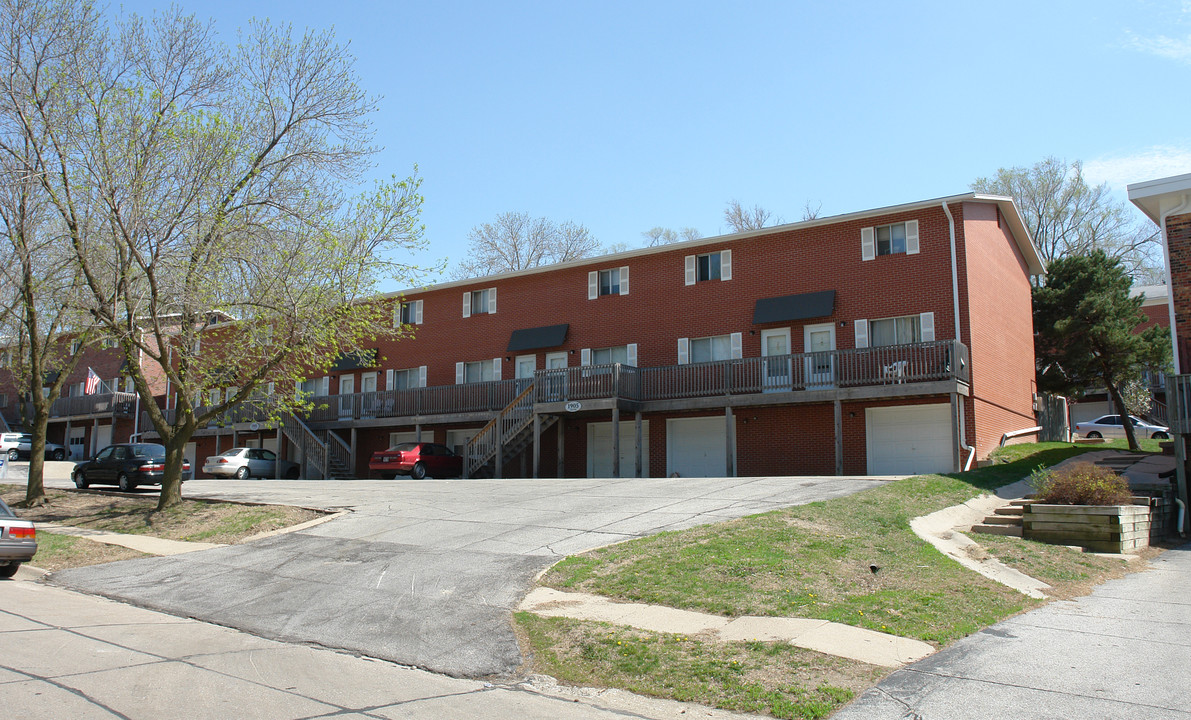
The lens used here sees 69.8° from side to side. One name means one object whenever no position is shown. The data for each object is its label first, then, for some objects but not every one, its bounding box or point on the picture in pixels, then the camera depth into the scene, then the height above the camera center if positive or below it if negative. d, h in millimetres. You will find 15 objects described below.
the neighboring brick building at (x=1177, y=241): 17797 +3751
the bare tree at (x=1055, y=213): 44875 +10829
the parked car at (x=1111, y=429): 36366 -533
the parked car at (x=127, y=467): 24562 -1290
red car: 28922 -1396
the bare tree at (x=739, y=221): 50031 +11701
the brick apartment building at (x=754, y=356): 23047 +1942
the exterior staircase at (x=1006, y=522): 14297 -1825
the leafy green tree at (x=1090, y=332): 29625 +3004
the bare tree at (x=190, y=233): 16109 +3722
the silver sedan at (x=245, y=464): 32188 -1664
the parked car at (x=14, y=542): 12219 -1720
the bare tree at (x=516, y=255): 50719 +9859
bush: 13859 -1169
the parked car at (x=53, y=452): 47269 -1685
